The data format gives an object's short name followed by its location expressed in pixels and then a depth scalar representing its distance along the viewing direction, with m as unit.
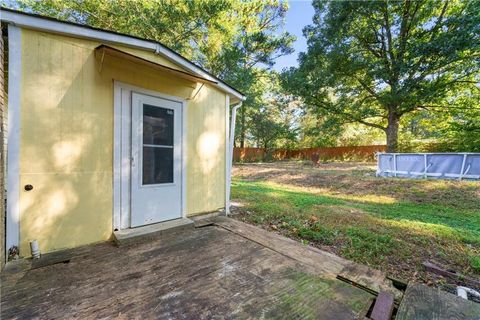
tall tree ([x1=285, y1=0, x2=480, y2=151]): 8.86
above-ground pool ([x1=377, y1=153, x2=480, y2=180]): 7.05
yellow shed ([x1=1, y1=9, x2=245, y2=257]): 2.18
